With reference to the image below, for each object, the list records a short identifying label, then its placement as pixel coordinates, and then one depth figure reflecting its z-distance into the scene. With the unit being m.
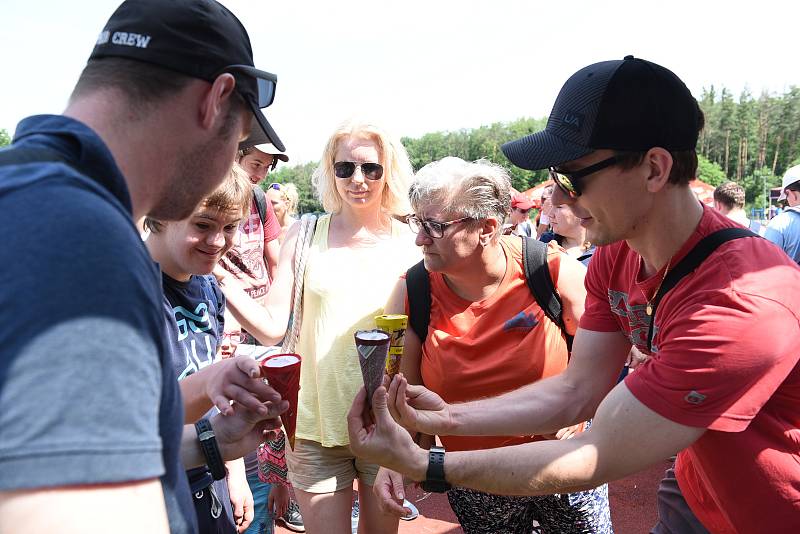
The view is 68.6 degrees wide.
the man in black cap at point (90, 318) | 0.78
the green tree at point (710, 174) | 68.29
